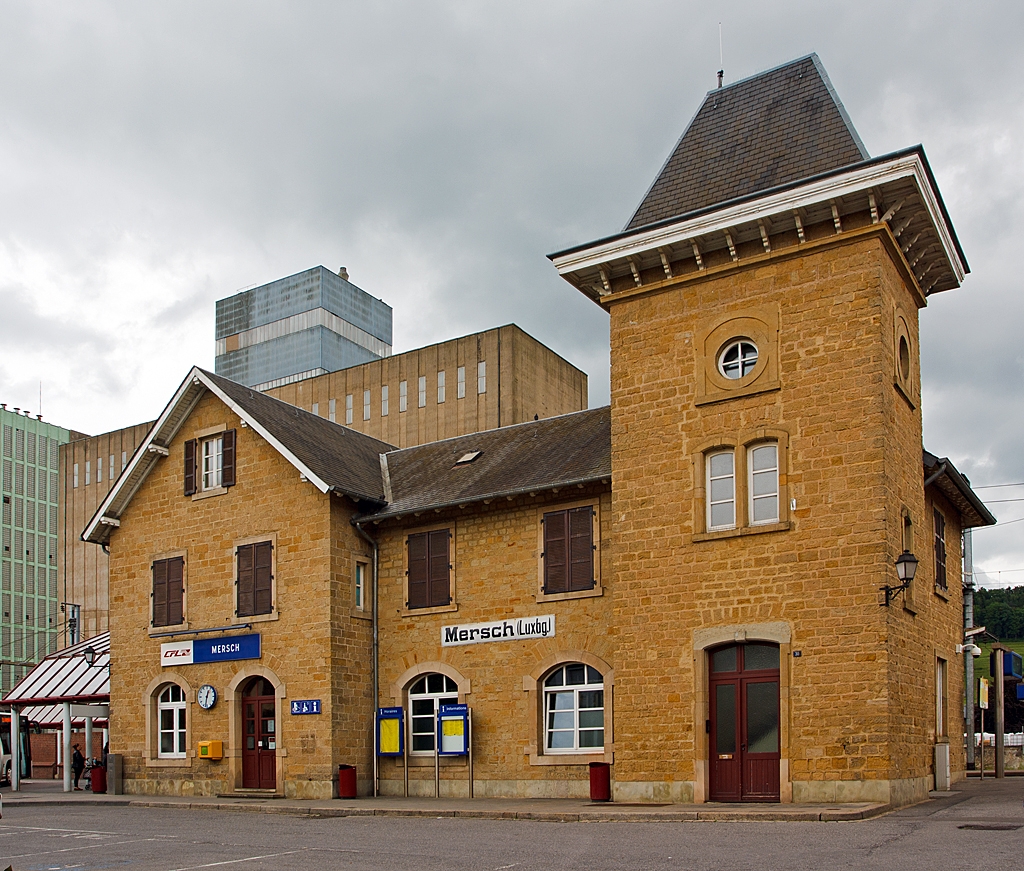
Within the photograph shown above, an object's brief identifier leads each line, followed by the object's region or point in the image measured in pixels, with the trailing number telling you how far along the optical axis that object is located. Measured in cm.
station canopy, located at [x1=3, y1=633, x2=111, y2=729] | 2753
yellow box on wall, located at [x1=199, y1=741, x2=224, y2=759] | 2377
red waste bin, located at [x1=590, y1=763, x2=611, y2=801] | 1867
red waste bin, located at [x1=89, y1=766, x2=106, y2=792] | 2591
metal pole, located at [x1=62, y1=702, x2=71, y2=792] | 2768
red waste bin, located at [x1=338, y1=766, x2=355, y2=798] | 2181
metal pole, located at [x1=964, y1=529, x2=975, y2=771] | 2403
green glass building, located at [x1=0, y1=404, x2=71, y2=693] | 8494
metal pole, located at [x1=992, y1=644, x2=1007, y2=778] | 2302
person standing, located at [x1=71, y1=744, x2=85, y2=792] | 3275
